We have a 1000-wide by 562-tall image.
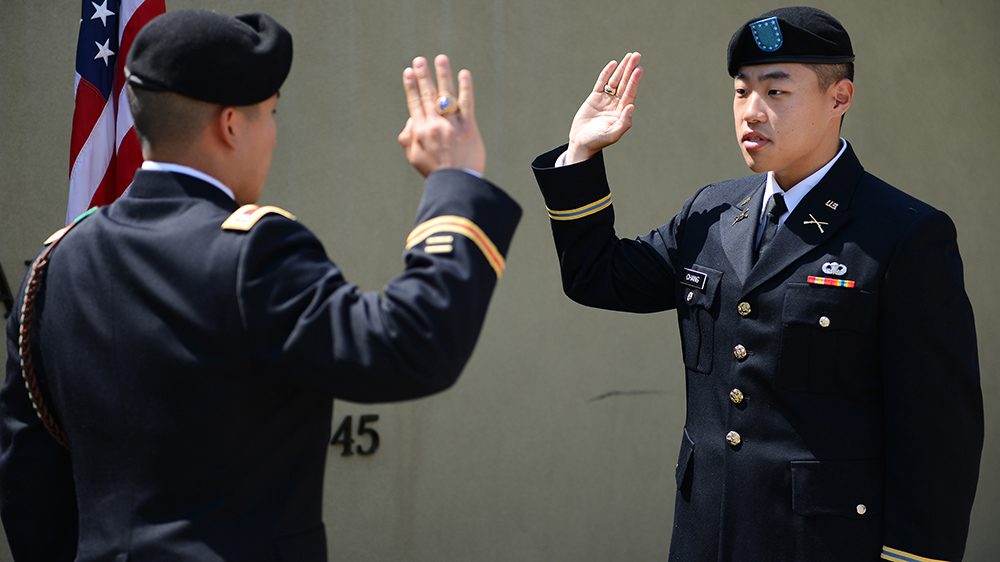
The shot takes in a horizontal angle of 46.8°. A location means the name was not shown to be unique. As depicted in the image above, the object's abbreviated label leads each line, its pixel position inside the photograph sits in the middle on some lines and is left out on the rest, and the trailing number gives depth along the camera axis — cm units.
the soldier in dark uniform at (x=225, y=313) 158
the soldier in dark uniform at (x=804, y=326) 220
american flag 331
